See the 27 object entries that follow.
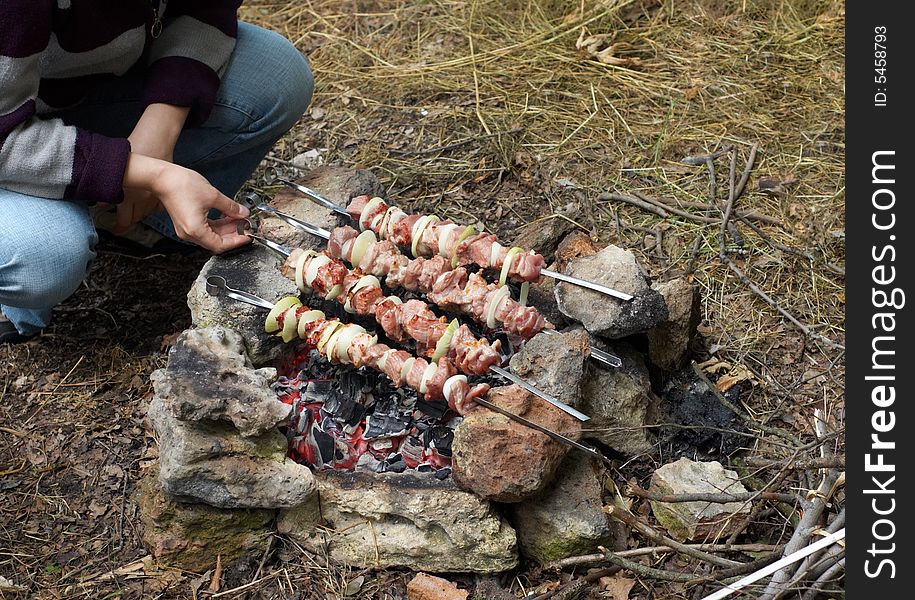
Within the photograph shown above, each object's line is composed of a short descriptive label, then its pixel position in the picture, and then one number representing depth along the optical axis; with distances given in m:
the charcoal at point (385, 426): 2.55
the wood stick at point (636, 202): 3.58
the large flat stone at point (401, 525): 2.33
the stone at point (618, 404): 2.55
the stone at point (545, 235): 2.88
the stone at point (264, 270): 2.61
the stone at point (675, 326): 2.68
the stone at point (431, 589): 2.37
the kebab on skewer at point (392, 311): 2.42
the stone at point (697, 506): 2.38
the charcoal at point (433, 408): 2.55
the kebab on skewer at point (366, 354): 2.34
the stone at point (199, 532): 2.46
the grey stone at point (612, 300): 2.48
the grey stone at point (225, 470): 2.33
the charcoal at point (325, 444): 2.55
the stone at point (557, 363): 2.37
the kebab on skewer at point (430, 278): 2.51
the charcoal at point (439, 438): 2.48
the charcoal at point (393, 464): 2.49
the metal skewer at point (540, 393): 2.32
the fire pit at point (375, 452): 2.29
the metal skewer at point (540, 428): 2.26
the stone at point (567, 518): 2.33
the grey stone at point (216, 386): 2.29
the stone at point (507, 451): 2.23
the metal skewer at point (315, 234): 2.50
